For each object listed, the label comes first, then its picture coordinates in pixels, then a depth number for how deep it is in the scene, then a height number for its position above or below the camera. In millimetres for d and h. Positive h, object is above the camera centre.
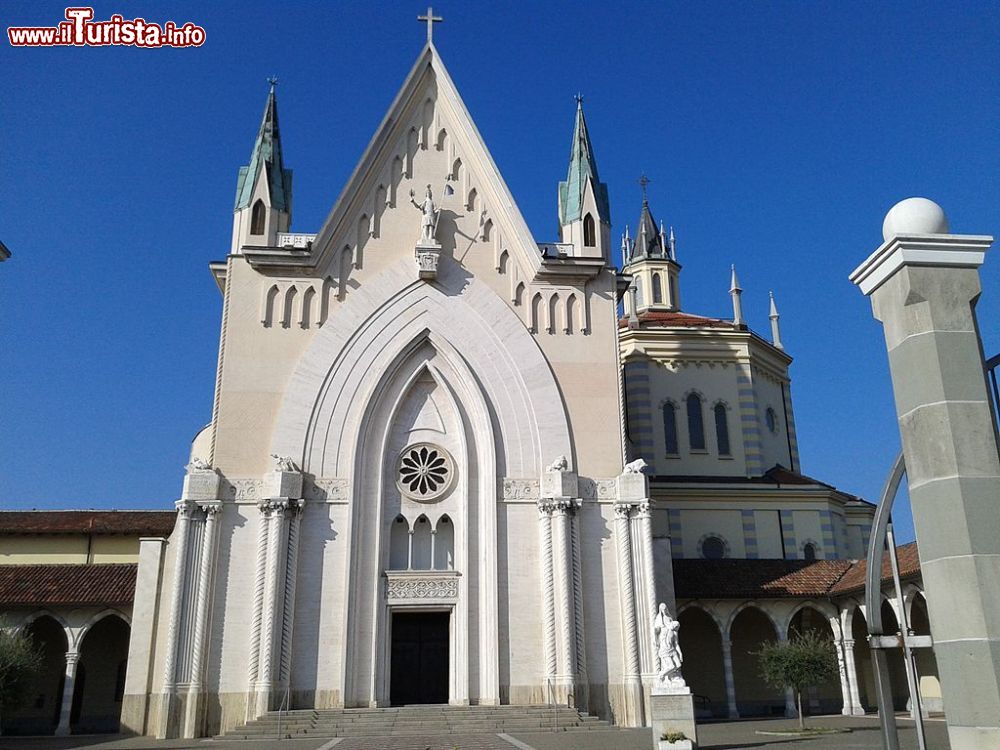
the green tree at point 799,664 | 24625 -249
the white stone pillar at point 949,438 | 6520 +1584
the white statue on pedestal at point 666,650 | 18609 +147
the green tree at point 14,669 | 19672 -7
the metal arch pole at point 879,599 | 7086 +421
